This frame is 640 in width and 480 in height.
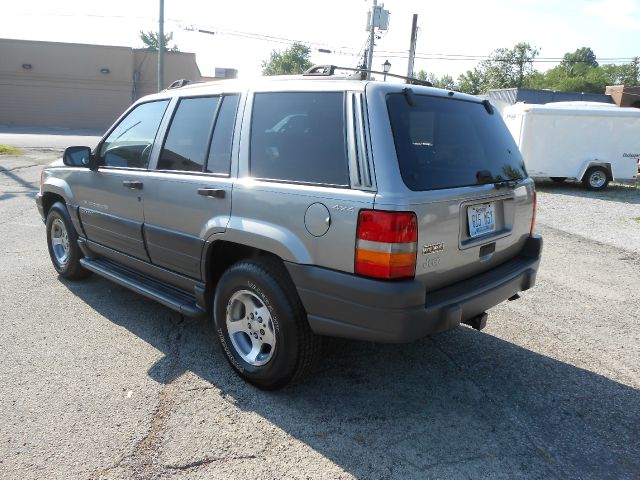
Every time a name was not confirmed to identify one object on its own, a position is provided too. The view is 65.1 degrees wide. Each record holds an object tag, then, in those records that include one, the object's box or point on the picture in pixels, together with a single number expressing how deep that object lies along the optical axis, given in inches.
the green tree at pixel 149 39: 3080.7
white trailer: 537.3
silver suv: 103.6
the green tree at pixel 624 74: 3444.9
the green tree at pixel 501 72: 3080.7
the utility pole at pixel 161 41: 909.2
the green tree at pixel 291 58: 2800.2
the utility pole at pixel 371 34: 946.7
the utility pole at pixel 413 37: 947.0
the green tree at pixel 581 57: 3723.7
